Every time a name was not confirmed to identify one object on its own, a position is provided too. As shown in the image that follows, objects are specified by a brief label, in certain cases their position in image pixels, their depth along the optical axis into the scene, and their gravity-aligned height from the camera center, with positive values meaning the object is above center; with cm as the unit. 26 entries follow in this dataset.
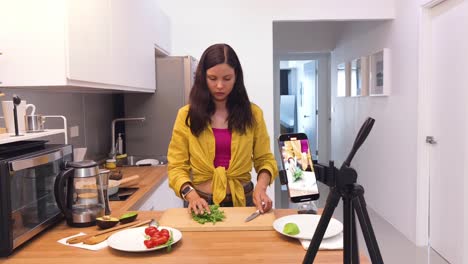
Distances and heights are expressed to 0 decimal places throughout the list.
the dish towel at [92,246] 121 -39
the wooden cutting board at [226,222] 134 -36
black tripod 71 -17
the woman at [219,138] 160 -11
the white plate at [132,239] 115 -37
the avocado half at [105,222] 139 -37
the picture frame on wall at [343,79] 558 +41
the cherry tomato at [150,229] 123 -35
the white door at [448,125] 283 -14
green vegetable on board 137 -35
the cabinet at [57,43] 160 +28
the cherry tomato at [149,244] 115 -36
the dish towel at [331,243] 118 -38
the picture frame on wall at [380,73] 402 +34
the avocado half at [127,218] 143 -36
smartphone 89 -13
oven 117 -24
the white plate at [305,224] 124 -36
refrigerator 337 +3
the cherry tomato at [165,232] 119 -35
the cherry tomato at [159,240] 116 -36
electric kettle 141 -28
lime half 124 -36
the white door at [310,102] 781 +13
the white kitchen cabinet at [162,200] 236 -55
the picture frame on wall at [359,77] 469 +37
